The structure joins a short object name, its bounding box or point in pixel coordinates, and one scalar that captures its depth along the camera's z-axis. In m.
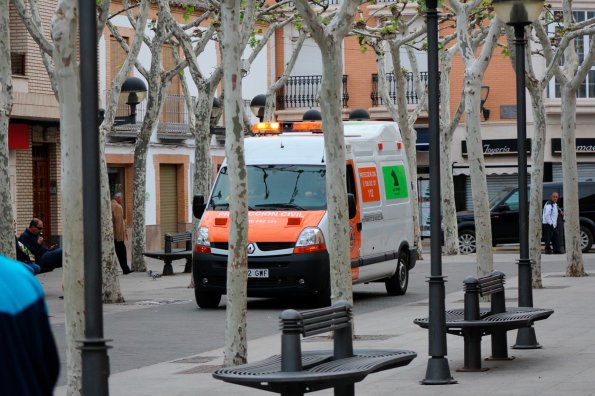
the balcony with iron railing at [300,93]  53.41
